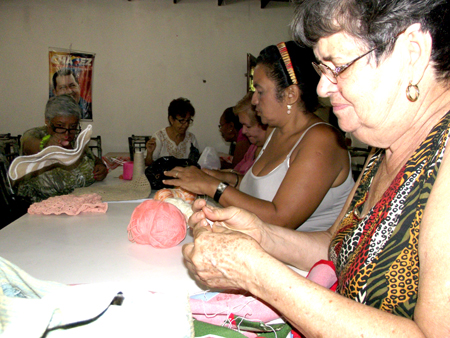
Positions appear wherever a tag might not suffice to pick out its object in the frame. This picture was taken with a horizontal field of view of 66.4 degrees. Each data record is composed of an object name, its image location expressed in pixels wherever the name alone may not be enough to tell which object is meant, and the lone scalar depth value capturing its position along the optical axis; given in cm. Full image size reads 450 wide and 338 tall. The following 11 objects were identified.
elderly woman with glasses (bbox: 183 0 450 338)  63
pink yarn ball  143
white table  119
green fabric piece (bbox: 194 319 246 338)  80
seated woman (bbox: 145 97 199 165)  452
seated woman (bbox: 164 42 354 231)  157
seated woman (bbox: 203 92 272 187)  330
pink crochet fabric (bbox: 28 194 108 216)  187
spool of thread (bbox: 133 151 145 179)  275
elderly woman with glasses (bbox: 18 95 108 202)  238
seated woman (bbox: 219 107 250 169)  463
